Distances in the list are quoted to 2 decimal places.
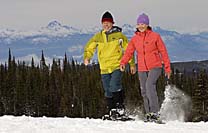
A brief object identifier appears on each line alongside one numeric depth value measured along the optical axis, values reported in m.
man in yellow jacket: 13.60
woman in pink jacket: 12.77
